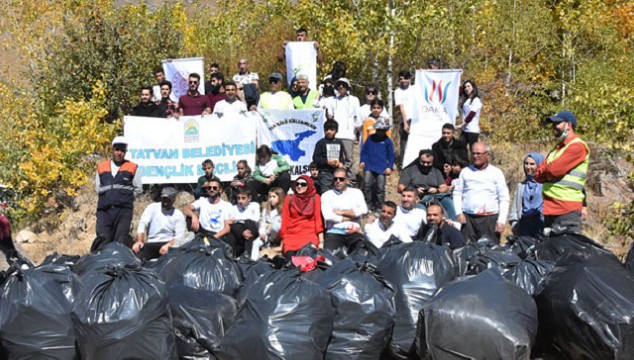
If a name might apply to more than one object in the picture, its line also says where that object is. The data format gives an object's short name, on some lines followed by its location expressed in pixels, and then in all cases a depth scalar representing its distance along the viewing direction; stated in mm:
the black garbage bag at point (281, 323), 6855
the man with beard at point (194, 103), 13336
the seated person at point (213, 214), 10461
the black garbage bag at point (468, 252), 7980
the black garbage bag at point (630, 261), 7772
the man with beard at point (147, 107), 13297
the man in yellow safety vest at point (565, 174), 8289
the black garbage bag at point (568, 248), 7484
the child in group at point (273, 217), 11336
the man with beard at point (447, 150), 11703
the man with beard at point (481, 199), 10086
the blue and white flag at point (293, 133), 13227
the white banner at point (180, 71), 14570
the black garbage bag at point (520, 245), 8562
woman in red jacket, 9789
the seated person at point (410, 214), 9711
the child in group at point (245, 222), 10493
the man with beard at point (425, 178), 10906
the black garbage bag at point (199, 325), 7332
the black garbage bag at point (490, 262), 7846
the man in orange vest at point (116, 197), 10352
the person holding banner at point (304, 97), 13484
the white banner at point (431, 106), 13398
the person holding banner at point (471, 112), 13055
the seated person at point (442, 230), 9000
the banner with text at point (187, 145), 13172
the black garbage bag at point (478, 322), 6660
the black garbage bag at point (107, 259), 8414
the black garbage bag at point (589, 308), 6617
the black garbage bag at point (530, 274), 7546
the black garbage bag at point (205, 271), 8062
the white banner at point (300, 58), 14539
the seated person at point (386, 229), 9633
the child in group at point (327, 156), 11797
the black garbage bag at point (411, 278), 7402
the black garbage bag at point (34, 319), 7227
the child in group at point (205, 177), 11367
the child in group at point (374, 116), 12438
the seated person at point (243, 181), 11678
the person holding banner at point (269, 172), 12180
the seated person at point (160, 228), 10328
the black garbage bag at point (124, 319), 6863
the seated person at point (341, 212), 9969
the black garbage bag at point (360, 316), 7254
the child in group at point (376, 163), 11945
